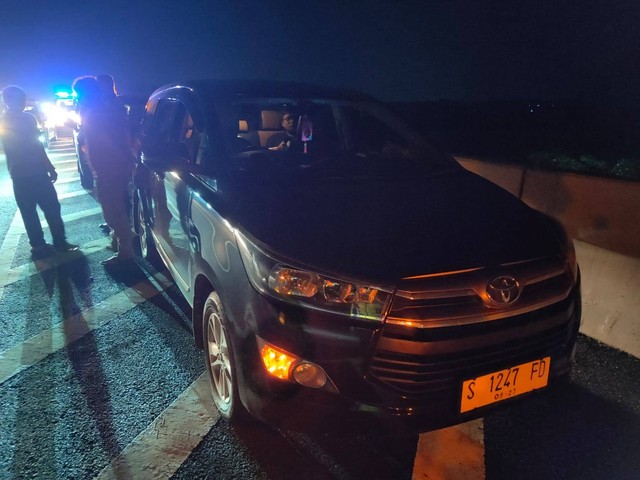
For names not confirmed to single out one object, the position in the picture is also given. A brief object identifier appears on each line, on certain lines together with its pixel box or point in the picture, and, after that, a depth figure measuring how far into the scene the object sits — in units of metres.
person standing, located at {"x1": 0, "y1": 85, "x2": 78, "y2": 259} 4.99
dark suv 1.90
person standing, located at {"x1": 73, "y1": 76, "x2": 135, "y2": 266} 4.72
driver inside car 3.51
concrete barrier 3.30
